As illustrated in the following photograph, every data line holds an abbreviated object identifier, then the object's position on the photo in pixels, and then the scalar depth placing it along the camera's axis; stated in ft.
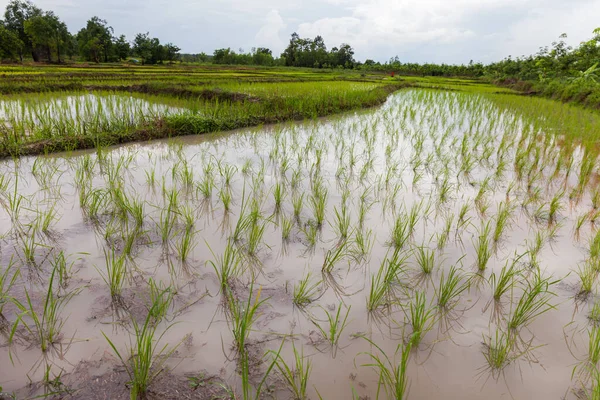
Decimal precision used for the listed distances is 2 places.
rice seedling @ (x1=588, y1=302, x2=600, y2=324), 5.74
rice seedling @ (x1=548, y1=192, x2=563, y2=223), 9.68
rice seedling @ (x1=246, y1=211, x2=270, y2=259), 7.49
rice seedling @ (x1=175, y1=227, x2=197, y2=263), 7.02
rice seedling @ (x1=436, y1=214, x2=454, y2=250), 8.03
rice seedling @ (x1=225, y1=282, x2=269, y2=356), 4.56
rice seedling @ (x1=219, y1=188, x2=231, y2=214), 9.52
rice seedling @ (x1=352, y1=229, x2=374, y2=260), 7.61
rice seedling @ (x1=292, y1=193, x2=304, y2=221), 9.38
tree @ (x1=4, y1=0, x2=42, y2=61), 104.33
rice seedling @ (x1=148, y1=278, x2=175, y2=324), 5.18
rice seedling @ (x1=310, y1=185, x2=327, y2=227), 9.02
